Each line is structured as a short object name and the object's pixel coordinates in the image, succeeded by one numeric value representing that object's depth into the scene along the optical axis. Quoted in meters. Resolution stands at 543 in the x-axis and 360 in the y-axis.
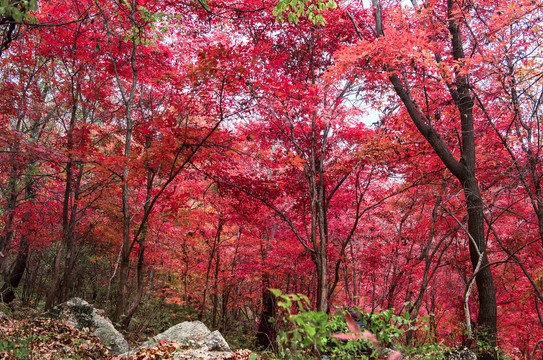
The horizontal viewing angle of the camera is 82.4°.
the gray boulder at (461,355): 3.78
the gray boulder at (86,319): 4.92
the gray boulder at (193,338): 4.74
